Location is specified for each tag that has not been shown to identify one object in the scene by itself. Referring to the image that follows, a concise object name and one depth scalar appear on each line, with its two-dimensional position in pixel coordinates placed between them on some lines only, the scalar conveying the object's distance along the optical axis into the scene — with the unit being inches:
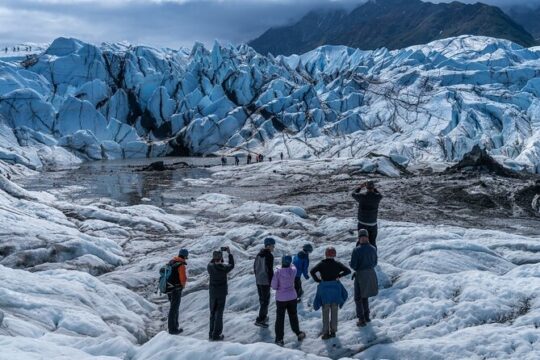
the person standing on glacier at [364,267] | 435.2
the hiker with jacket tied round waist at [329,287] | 417.4
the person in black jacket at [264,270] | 459.8
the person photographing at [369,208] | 550.0
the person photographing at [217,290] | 446.9
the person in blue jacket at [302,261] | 509.0
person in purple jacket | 422.9
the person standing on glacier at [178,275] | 473.4
